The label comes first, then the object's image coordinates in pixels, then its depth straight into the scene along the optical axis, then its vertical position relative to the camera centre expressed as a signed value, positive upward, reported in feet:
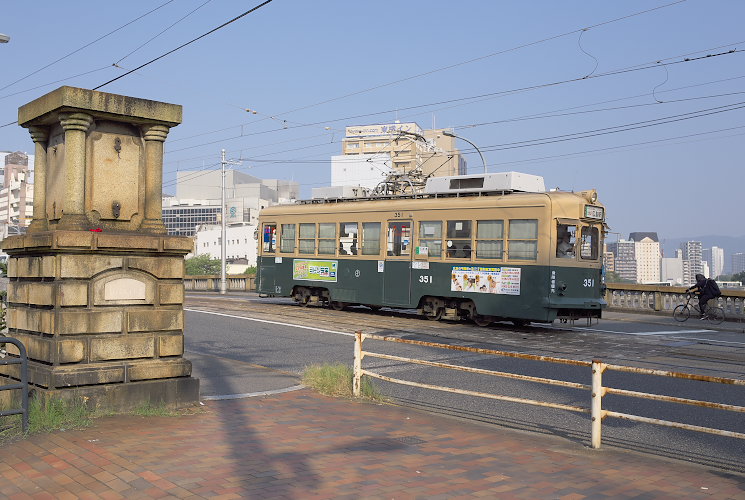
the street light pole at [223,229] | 137.95 +5.28
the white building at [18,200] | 440.86 +33.75
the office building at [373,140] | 547.08 +93.50
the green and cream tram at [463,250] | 59.52 +0.87
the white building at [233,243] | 545.44 +10.20
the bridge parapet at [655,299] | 79.82 -4.07
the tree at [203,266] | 478.18 -6.17
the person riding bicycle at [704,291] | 75.41 -2.63
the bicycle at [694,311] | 76.64 -4.90
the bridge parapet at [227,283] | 153.28 -5.69
